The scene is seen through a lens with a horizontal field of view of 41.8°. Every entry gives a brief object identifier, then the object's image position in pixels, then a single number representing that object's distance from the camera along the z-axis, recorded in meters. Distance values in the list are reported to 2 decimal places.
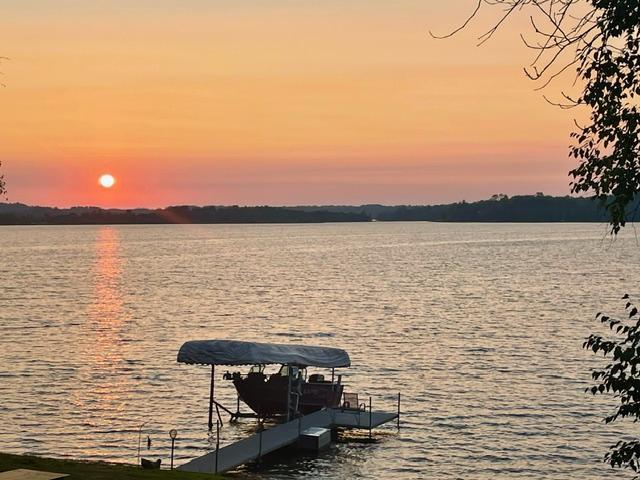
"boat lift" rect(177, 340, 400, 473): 40.63
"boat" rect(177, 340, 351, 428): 46.47
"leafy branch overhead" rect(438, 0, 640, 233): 12.00
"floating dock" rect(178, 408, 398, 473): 37.50
